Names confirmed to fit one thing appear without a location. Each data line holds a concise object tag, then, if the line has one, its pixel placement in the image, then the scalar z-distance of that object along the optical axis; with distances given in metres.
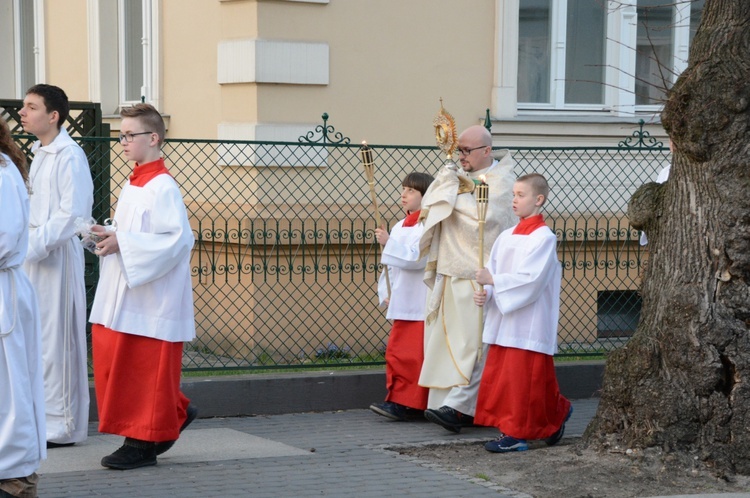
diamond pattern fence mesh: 16.61
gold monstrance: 13.40
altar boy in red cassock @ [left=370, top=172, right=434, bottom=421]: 13.78
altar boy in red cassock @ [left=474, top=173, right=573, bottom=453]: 12.16
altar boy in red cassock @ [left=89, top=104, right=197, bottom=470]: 10.84
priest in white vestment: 13.06
